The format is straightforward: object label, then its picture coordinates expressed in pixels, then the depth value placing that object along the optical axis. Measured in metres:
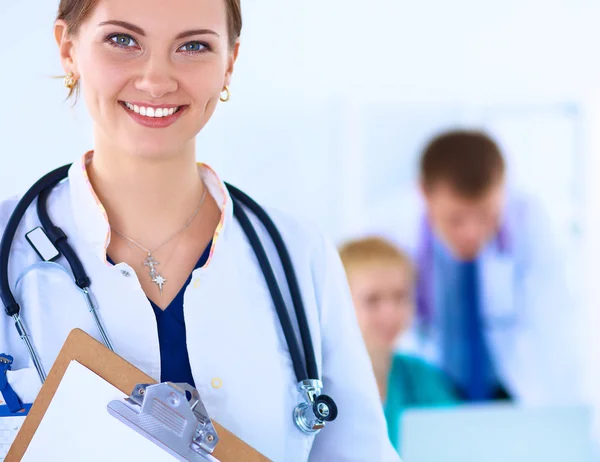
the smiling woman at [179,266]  1.40
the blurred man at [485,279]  3.31
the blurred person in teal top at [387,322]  2.50
